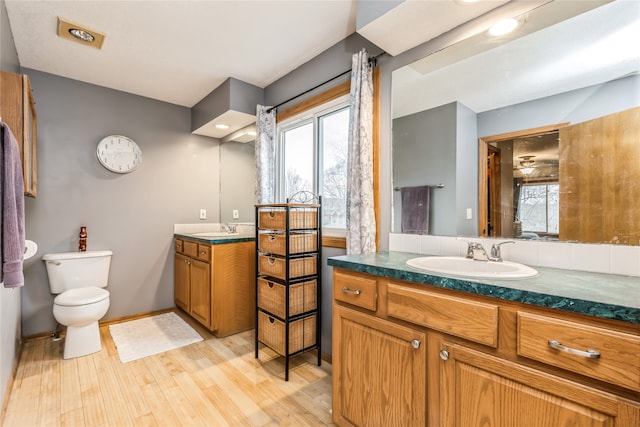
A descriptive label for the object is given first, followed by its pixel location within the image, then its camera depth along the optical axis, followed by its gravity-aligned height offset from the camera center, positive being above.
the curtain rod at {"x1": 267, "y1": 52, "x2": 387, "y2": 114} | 1.93 +0.99
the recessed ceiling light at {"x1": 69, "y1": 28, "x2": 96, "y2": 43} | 2.04 +1.24
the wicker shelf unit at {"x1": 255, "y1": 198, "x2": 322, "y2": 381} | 2.05 -0.48
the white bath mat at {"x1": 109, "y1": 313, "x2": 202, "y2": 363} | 2.41 -1.11
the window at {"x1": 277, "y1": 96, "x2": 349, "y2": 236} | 2.36 +0.48
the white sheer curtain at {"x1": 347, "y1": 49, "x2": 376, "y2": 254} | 1.87 +0.32
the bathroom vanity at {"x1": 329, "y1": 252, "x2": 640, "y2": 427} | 0.77 -0.45
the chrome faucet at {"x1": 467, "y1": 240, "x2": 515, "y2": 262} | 1.40 -0.19
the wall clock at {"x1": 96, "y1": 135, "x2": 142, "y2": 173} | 2.96 +0.60
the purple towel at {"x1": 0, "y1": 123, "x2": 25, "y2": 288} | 1.31 -0.04
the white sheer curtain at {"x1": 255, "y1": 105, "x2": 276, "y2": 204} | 2.79 +0.57
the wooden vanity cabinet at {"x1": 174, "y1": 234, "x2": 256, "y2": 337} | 2.64 -0.64
